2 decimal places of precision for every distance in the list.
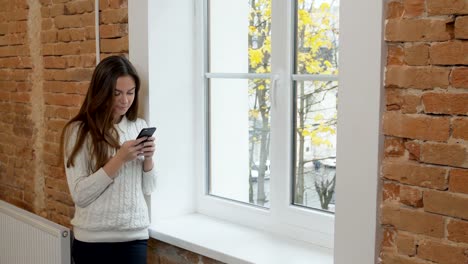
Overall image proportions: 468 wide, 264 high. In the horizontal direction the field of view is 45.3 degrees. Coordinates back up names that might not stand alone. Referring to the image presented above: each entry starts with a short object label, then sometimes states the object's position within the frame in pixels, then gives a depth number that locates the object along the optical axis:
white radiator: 3.10
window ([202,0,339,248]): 2.41
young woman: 2.51
